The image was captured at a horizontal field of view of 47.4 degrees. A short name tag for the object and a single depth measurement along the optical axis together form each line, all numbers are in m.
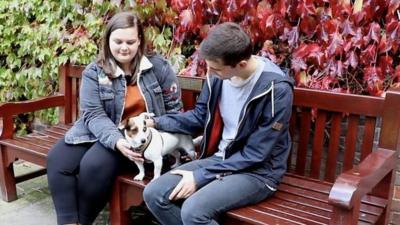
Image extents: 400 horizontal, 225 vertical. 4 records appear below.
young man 2.05
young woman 2.53
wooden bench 1.95
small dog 2.38
